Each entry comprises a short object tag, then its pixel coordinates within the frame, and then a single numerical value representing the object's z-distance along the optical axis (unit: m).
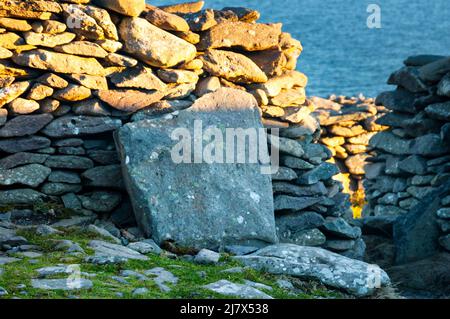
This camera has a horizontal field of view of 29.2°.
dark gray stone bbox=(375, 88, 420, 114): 16.91
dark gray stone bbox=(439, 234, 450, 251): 13.89
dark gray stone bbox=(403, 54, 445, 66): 16.70
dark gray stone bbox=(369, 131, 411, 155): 16.91
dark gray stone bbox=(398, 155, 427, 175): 16.28
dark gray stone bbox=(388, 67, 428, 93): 16.39
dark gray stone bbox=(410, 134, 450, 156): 15.85
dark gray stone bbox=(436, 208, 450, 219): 14.00
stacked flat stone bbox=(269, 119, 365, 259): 12.82
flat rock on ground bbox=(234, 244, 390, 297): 9.41
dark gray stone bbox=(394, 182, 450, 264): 14.08
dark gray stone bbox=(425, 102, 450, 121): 15.48
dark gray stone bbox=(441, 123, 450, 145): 15.31
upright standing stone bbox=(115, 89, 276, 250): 11.14
